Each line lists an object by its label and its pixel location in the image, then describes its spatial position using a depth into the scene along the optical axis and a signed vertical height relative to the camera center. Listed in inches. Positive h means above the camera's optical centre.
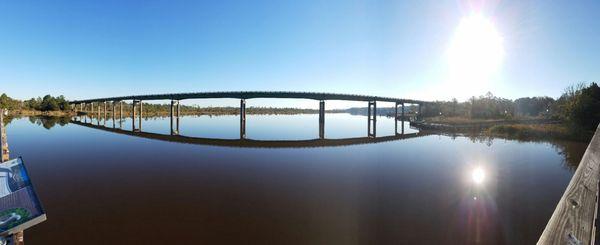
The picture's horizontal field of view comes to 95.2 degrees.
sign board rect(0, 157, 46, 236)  158.2 -58.3
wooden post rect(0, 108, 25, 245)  200.1 -74.7
